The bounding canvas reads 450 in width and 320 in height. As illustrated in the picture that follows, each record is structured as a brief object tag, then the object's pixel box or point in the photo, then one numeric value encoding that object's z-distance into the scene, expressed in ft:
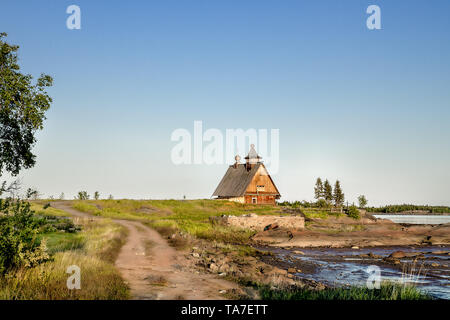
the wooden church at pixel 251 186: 213.25
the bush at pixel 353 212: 200.64
